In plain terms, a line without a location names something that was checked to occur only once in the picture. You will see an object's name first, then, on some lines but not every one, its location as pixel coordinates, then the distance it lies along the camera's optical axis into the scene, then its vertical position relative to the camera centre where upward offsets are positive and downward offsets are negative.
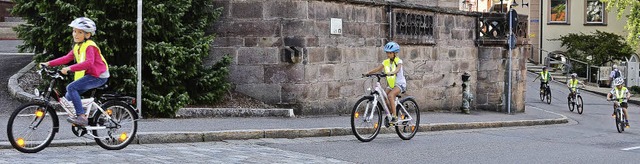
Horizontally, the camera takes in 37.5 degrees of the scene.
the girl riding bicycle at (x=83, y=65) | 10.24 +0.09
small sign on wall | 17.84 +0.90
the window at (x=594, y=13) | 54.59 +3.51
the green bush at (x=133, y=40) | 14.41 +0.52
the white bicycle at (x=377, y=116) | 13.51 -0.63
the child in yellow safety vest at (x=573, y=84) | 30.88 -0.35
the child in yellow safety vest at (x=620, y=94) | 21.27 -0.47
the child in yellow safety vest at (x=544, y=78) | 33.72 -0.17
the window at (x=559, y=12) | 53.75 +3.51
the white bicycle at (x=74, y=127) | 9.93 -0.54
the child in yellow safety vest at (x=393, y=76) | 14.04 -0.04
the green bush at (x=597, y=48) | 49.91 +1.38
